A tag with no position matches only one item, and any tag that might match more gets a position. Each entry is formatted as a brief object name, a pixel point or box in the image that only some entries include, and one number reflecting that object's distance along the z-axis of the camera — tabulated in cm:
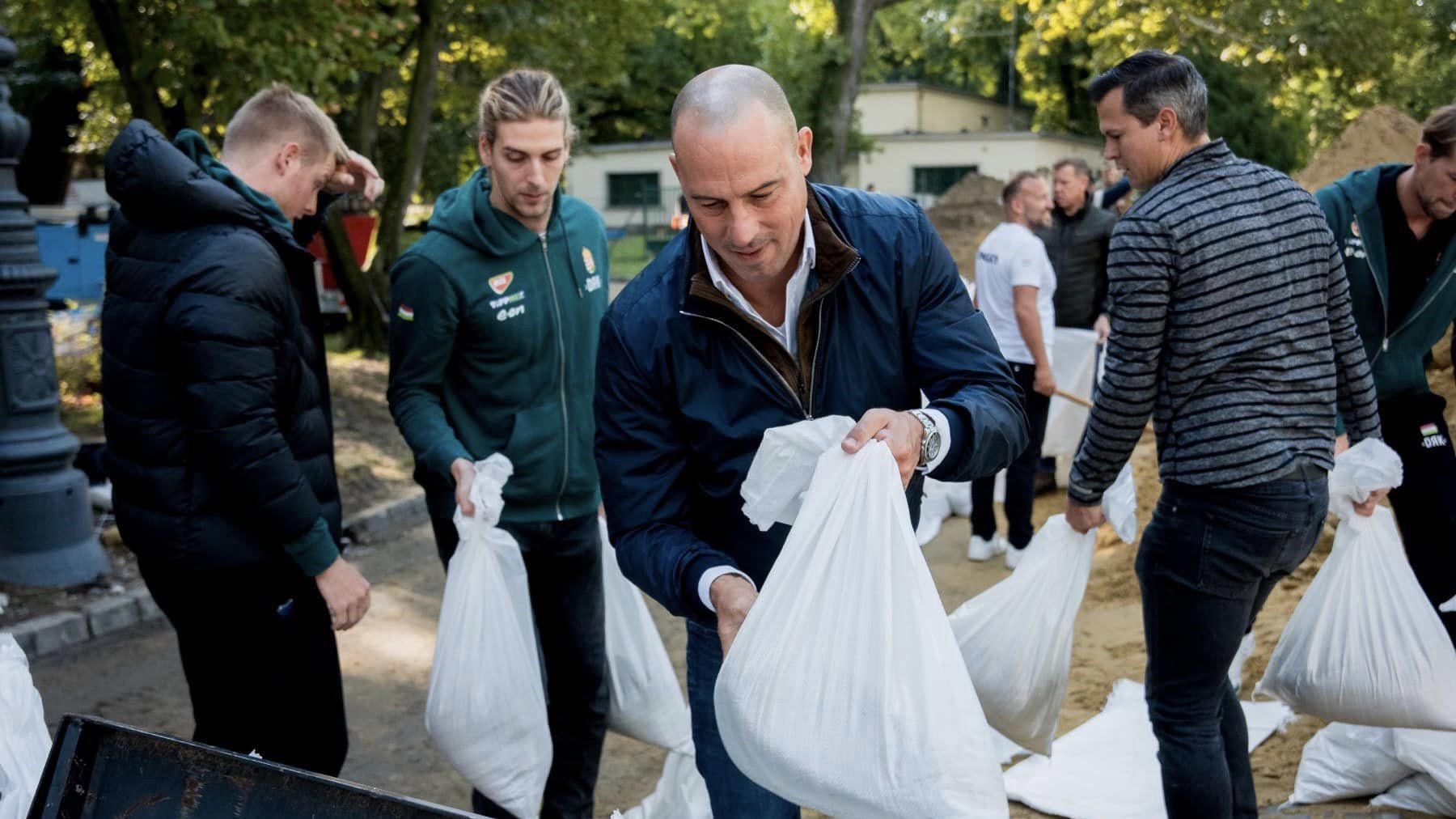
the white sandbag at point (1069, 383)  819
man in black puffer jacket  287
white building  4175
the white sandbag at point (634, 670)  379
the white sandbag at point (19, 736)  222
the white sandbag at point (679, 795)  376
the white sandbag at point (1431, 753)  360
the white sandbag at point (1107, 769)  398
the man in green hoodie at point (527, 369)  339
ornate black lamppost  650
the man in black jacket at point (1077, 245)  769
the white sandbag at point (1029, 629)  336
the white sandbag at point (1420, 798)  364
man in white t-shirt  686
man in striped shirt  290
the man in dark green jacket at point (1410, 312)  366
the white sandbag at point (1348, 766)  380
